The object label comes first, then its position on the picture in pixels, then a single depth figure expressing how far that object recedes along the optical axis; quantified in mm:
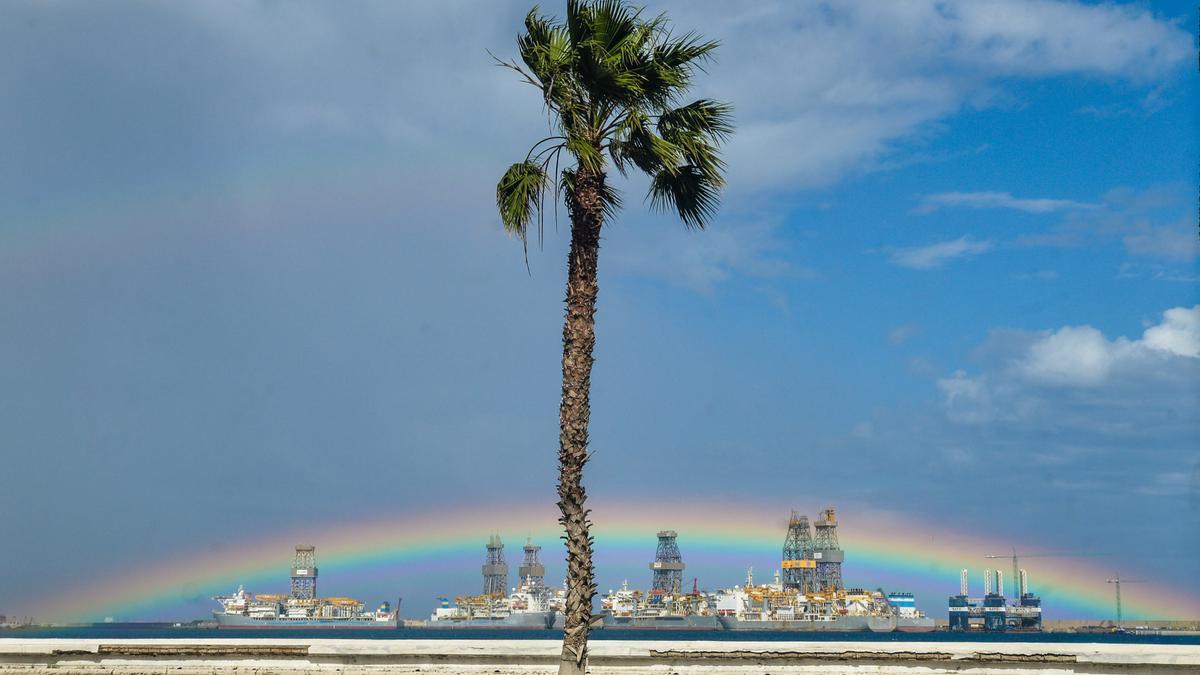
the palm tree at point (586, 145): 15703
